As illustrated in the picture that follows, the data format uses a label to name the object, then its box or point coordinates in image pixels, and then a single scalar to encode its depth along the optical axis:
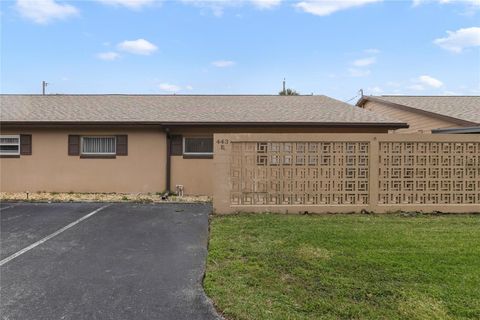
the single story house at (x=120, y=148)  12.64
